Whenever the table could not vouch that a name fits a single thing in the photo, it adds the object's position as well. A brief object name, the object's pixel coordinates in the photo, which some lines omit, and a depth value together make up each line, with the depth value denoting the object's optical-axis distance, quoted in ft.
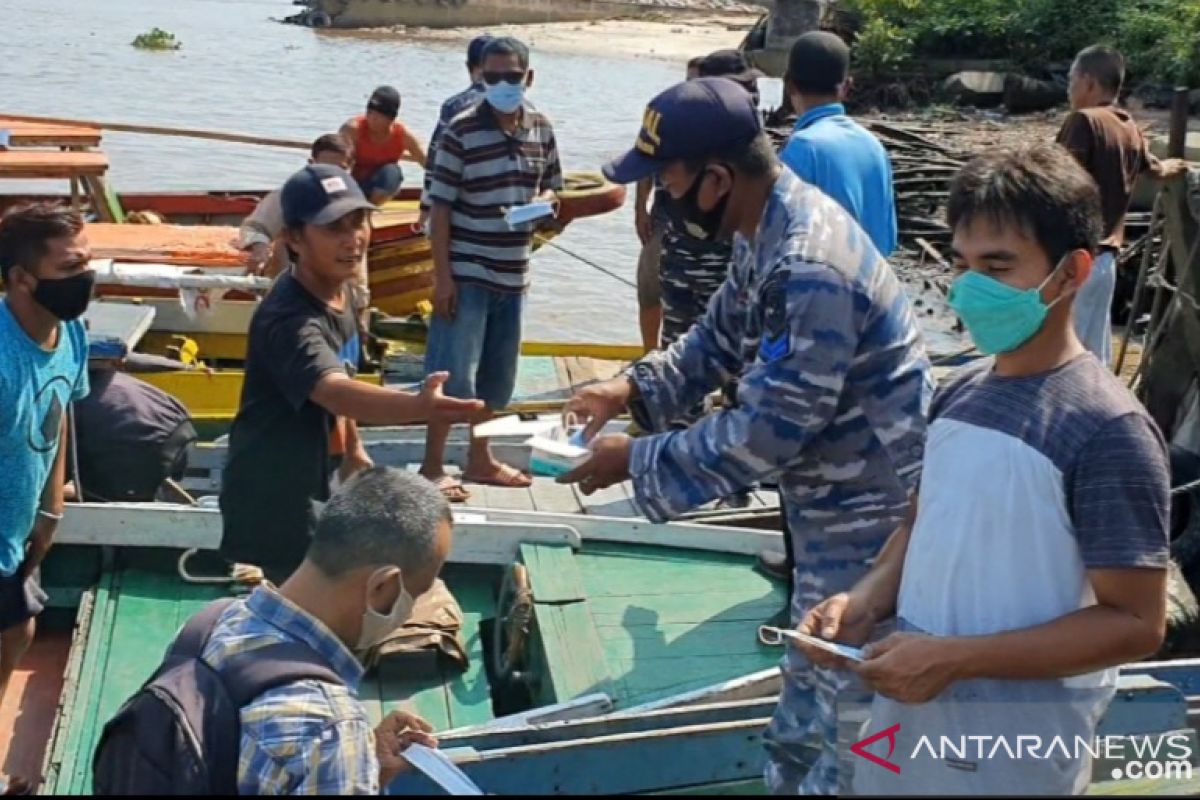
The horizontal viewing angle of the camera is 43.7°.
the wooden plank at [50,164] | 26.68
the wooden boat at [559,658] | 12.82
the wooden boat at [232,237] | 26.76
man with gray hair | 7.60
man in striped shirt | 20.97
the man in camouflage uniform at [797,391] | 10.43
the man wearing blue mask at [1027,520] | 7.86
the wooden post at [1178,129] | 28.71
